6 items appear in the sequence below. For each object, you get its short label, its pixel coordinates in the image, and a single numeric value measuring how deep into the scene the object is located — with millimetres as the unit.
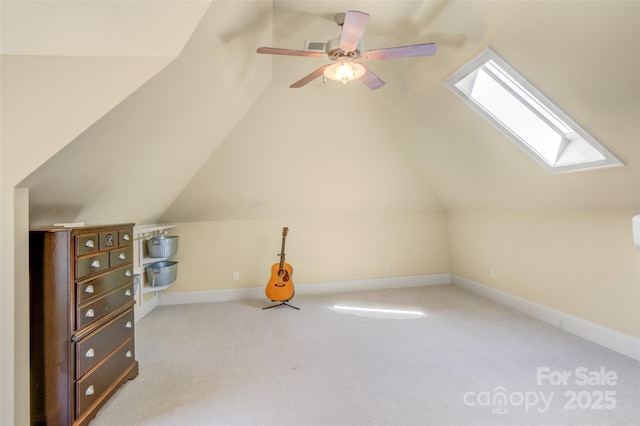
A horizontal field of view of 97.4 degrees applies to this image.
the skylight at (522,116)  2186
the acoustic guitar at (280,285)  3658
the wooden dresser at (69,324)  1485
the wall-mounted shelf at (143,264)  3330
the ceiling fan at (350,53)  1531
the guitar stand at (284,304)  3676
